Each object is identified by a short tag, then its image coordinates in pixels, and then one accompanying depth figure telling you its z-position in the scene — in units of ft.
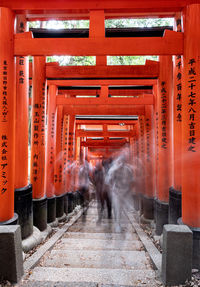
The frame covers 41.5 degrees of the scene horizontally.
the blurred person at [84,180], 30.48
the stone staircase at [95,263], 10.96
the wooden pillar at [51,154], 25.08
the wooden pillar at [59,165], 29.91
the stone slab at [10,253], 10.57
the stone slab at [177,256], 10.64
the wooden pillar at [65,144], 32.45
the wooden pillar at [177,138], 16.69
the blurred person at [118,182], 24.50
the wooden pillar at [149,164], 26.23
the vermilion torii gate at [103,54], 13.16
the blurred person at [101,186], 23.72
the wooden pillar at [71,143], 38.09
